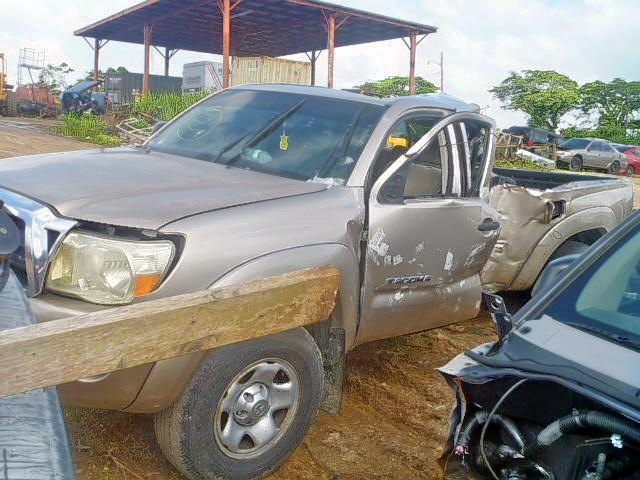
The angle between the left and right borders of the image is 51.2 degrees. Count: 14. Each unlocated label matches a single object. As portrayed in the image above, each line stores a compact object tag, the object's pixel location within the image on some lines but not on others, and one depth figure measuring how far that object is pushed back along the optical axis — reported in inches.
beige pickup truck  110.7
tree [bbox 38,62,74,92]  2092.8
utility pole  2369.6
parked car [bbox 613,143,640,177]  1266.0
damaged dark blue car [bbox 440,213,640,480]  69.8
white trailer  1085.8
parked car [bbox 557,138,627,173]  1182.9
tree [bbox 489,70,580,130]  2005.4
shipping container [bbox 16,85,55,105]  1296.8
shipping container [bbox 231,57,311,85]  931.3
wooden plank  55.9
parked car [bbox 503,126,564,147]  1205.3
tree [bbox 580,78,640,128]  2011.6
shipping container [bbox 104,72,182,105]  1216.8
